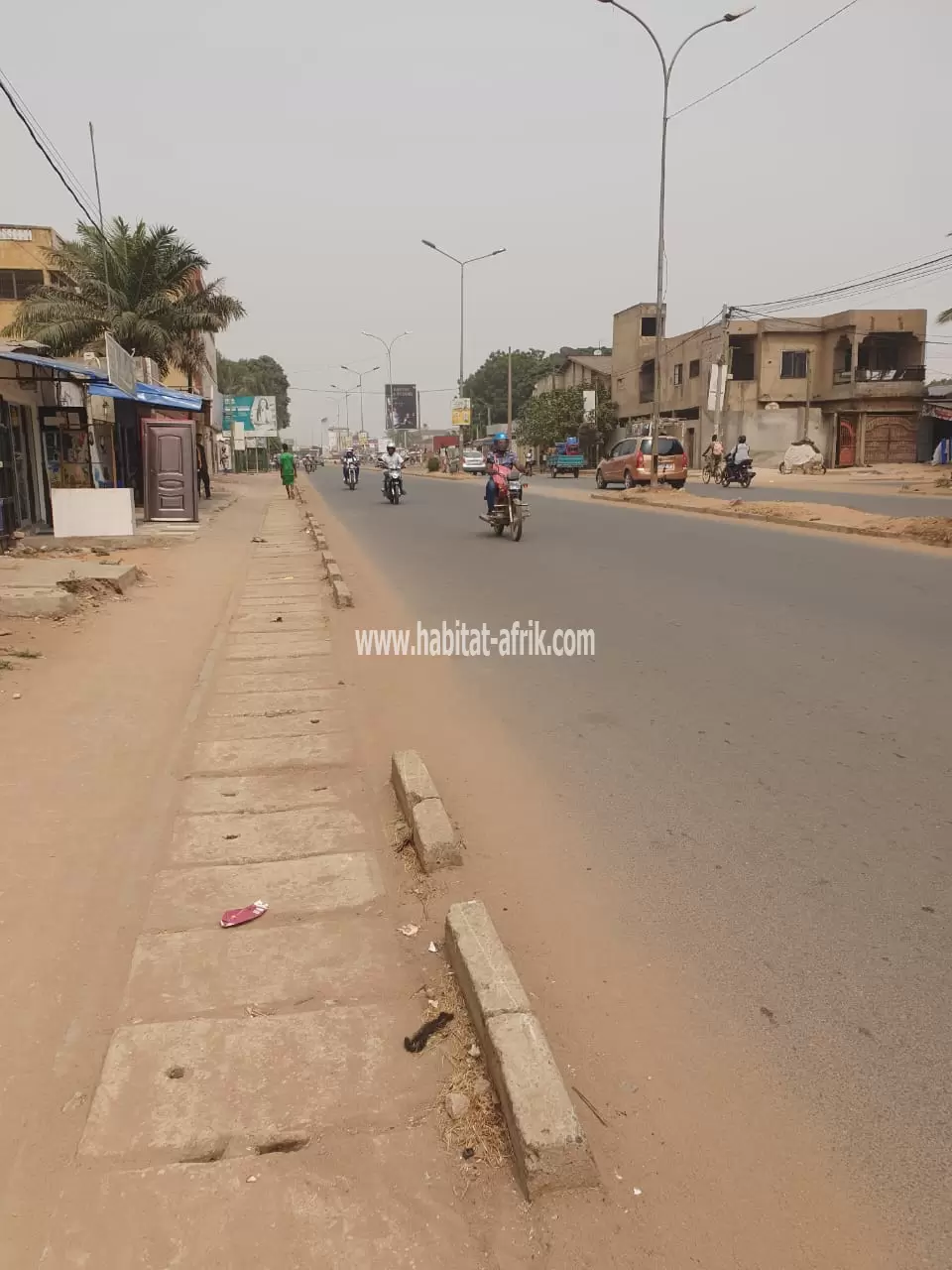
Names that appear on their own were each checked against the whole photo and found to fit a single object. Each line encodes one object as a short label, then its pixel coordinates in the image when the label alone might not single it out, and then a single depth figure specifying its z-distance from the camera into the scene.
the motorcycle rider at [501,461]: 14.70
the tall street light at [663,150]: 20.86
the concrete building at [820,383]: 41.81
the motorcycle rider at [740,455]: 28.69
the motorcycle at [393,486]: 25.66
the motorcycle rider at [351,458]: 35.75
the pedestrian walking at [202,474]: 30.23
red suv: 27.44
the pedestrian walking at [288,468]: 30.67
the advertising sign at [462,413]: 65.21
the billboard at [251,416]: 66.06
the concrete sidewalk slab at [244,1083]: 2.24
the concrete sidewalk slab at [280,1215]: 1.90
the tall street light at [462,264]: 47.50
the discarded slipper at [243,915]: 3.26
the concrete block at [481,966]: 2.51
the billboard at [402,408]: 95.06
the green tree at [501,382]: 92.88
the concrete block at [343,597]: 9.61
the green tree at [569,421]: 54.31
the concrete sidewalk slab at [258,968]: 2.80
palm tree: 25.61
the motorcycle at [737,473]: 28.83
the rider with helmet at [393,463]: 25.25
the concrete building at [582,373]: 59.23
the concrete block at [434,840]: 3.59
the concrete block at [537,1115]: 2.05
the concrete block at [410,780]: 4.04
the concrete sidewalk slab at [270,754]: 4.86
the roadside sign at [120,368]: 14.83
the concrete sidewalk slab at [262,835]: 3.80
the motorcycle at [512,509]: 15.07
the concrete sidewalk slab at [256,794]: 4.32
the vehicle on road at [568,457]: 44.91
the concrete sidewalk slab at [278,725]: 5.38
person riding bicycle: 32.91
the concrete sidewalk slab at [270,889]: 3.32
